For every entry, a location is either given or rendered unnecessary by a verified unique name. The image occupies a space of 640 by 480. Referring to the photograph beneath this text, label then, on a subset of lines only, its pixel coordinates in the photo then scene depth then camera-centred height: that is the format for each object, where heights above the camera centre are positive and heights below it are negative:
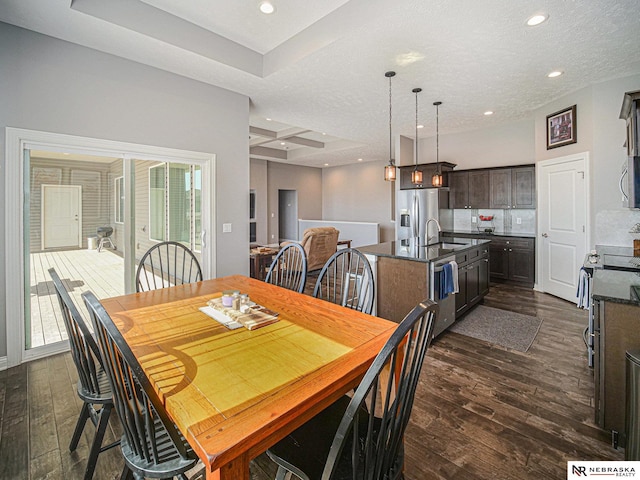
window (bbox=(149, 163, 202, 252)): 3.55 +0.40
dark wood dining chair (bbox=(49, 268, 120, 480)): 1.38 -0.66
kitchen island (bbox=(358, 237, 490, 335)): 3.16 -0.43
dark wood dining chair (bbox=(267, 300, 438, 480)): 0.85 -0.68
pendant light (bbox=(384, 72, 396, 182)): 3.60 +0.76
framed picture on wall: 4.36 +1.58
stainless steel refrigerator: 6.02 +0.51
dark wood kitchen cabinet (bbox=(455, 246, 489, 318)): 3.73 -0.54
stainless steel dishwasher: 3.11 -0.70
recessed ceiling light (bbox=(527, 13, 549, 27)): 2.55 +1.81
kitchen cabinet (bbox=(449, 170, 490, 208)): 6.00 +0.94
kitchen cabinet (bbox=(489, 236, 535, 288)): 5.39 -0.43
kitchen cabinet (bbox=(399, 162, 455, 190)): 6.15 +1.28
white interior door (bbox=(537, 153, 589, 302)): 4.38 +0.21
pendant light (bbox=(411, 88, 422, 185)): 4.05 +0.79
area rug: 3.23 -1.05
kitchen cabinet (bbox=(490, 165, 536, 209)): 5.48 +0.88
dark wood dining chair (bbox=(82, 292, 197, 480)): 1.04 -0.64
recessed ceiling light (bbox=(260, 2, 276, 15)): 2.68 +2.00
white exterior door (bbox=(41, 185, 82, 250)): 2.90 +0.21
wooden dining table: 0.88 -0.50
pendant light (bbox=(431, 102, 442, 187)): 4.38 +1.61
